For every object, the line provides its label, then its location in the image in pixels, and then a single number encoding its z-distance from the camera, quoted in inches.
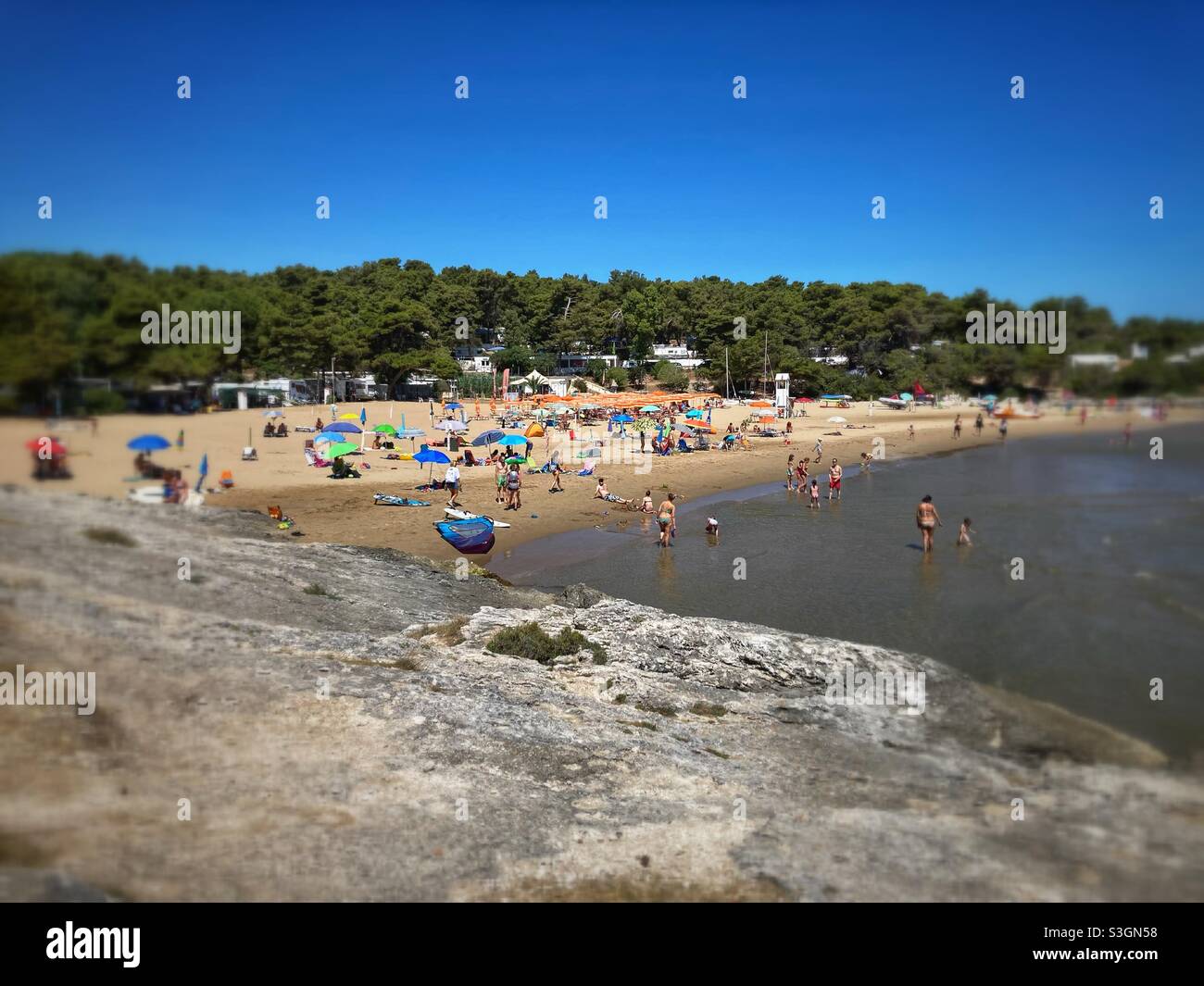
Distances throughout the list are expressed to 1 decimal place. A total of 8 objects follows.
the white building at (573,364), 3956.7
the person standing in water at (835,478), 1240.8
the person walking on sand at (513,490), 1125.1
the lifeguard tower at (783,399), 2534.4
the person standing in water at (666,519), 950.4
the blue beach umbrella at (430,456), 1213.1
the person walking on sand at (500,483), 1196.6
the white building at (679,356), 3983.8
